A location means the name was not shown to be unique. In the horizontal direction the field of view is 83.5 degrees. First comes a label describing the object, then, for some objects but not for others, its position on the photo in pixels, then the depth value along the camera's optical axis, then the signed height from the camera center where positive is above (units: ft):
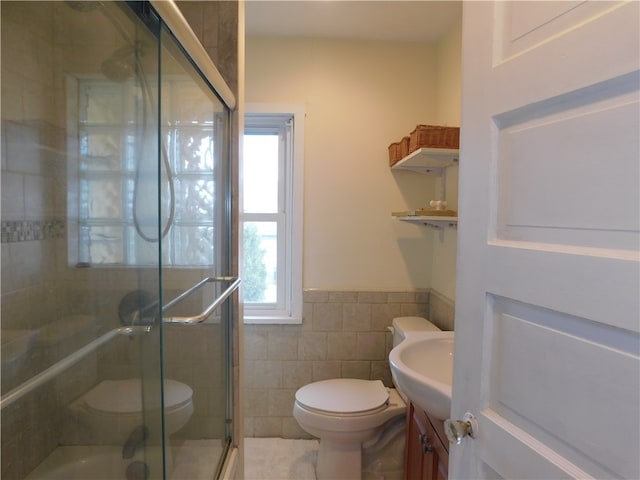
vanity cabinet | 4.12 -2.81
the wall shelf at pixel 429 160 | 5.36 +1.12
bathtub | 3.39 -2.35
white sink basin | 3.69 -1.75
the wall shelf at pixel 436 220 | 5.32 +0.12
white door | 1.66 -0.06
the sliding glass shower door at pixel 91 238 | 3.07 -0.15
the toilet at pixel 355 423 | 5.62 -3.12
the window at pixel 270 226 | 7.27 -0.02
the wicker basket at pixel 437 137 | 5.39 +1.37
